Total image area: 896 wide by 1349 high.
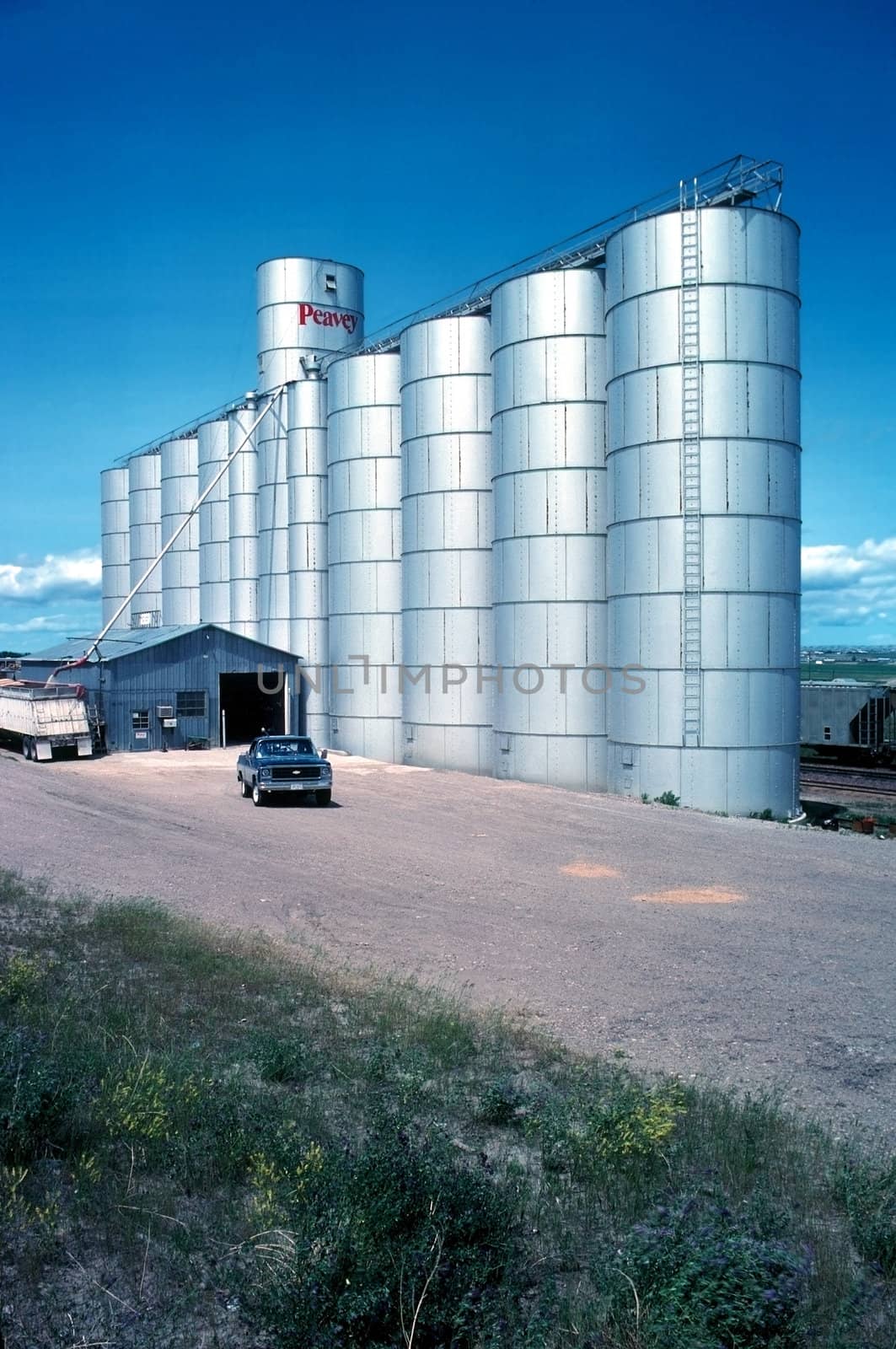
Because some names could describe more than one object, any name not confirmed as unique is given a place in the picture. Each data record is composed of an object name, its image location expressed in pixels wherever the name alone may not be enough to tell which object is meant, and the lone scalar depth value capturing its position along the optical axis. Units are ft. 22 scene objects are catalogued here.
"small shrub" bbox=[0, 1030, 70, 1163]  22.97
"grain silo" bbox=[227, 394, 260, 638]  191.72
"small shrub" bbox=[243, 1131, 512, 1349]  17.76
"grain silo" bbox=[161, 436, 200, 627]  221.46
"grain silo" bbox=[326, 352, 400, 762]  147.95
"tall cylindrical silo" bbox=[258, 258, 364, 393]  182.80
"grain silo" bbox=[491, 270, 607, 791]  117.19
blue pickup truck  95.81
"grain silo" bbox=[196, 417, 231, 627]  200.95
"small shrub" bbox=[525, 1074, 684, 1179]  24.41
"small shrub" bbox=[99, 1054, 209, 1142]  24.26
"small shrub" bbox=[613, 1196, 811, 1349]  17.03
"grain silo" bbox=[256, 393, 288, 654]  176.65
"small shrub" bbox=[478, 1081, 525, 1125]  27.35
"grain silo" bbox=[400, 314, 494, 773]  132.57
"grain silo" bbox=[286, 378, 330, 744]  168.76
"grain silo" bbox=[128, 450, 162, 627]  238.07
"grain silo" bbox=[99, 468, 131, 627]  252.83
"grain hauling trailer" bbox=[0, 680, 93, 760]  135.85
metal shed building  146.82
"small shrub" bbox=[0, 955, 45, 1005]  33.63
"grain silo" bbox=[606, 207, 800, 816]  101.81
